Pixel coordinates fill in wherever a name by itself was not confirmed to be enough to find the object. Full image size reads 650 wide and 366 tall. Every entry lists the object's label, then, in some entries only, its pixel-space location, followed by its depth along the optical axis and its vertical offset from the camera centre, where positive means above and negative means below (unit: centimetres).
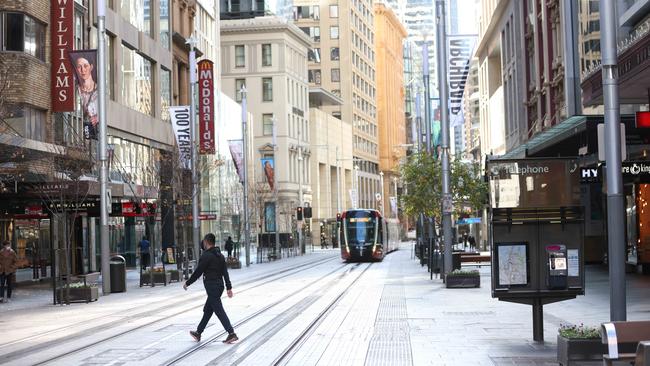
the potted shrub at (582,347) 1184 -168
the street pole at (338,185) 13162 +397
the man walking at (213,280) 1653 -107
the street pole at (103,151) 3144 +220
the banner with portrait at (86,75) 3162 +468
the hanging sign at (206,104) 4938 +573
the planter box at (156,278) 3656 -224
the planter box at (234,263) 5481 -260
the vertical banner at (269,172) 6762 +301
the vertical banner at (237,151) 5132 +344
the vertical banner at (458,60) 3081 +476
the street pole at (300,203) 8769 +138
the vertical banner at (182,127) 4209 +389
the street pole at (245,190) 5736 +153
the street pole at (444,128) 3134 +271
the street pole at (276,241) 7056 -184
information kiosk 1494 -34
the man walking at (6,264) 2877 -126
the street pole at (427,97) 4571 +564
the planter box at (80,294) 2820 -213
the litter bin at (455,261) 3689 -188
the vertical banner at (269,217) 9485 -13
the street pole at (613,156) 1216 +66
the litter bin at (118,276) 3234 -188
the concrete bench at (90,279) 2900 -177
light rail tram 6116 -139
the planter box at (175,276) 3927 -233
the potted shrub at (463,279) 2986 -207
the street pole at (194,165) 4150 +223
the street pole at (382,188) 16159 +428
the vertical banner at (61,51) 3841 +663
